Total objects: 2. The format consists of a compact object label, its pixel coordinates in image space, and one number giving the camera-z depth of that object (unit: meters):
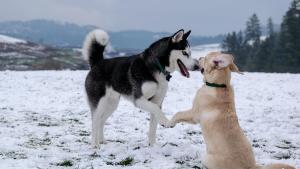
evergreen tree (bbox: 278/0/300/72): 58.72
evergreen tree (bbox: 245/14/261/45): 90.38
